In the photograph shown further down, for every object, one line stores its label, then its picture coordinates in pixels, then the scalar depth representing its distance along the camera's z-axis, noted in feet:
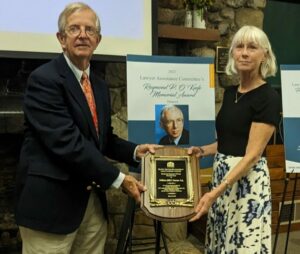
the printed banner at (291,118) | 7.38
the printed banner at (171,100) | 6.51
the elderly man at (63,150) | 4.49
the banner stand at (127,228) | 5.98
